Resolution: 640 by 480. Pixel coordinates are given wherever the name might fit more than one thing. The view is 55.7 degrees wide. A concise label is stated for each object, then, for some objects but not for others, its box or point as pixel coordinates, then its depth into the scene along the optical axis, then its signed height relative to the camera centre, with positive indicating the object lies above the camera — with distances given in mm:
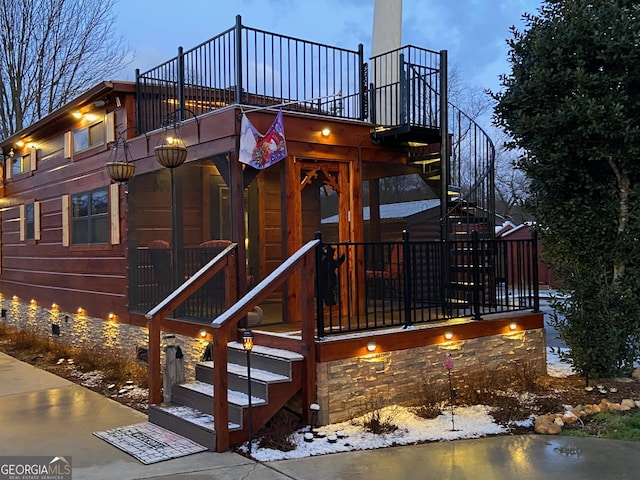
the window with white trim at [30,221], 12906 +731
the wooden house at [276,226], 5836 +376
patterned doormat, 5059 -1699
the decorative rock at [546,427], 5422 -1634
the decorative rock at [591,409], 5930 -1624
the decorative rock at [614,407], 5996 -1627
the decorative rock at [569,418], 5668 -1624
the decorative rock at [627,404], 6055 -1611
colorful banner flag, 6781 +1192
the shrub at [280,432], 5188 -1631
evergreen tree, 6391 +999
